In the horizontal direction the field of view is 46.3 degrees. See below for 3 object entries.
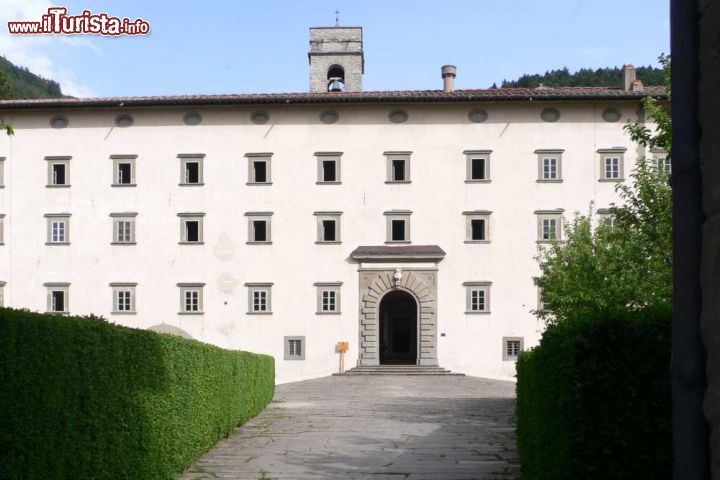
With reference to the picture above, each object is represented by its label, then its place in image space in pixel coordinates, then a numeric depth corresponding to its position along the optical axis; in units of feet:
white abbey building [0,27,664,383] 119.34
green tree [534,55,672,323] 50.93
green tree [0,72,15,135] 166.24
